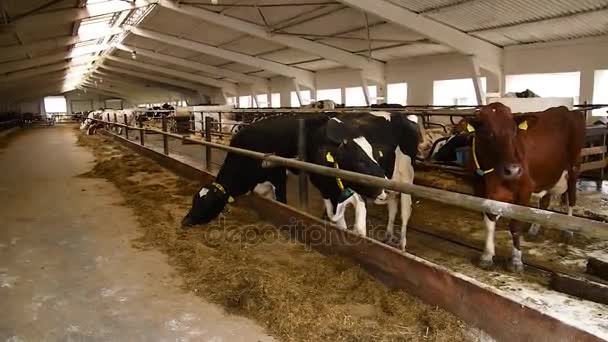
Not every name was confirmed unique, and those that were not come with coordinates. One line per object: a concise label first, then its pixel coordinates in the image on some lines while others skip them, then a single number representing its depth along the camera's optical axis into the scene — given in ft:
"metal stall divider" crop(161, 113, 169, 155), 29.58
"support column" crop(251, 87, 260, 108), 90.38
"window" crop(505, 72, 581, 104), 37.17
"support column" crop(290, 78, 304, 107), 70.28
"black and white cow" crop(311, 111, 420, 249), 13.10
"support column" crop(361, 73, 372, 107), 54.93
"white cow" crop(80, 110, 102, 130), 79.46
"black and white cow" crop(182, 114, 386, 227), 12.94
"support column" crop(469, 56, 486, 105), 39.34
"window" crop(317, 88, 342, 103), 67.49
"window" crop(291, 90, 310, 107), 77.66
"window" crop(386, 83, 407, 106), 54.95
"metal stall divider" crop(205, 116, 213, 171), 21.95
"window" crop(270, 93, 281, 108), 84.93
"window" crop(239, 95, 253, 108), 100.32
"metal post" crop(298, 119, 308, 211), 13.69
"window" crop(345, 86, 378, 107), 64.34
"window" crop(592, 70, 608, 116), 34.01
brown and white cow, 11.48
